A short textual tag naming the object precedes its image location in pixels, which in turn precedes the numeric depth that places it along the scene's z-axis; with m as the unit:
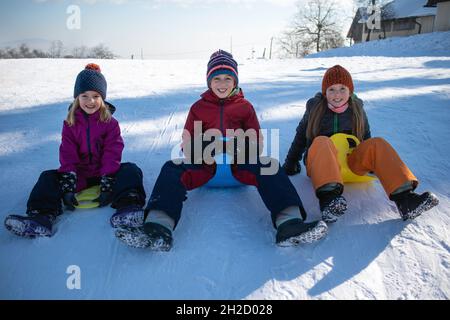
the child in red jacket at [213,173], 1.54
